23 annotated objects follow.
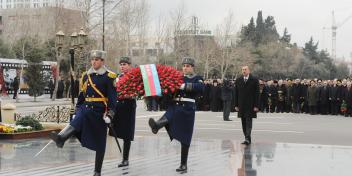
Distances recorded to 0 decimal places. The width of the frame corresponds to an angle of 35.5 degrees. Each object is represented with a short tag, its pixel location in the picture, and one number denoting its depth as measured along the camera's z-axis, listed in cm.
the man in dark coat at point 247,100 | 1361
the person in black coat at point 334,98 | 2645
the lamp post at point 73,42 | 1649
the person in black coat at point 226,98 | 2228
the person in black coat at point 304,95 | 2775
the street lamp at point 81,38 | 1753
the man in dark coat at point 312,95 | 2681
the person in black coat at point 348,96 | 2567
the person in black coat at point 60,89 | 4434
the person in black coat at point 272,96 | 2834
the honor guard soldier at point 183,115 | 958
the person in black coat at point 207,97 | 2947
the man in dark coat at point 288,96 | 2810
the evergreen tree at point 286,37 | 9498
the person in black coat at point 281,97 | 2825
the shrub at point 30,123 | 1510
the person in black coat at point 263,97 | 2755
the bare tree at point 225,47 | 6753
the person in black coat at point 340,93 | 2612
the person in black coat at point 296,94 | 2789
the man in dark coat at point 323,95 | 2670
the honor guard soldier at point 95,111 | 866
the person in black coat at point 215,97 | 2889
